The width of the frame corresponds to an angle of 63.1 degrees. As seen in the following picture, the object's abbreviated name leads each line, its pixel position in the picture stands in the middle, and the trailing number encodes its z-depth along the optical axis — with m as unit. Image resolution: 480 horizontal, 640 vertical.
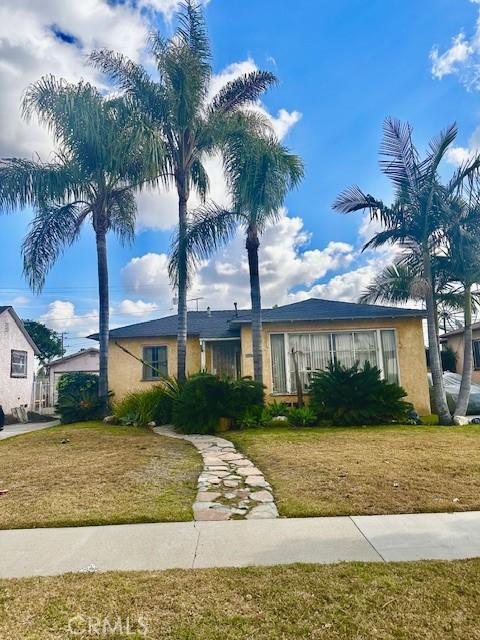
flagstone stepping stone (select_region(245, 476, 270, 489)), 5.38
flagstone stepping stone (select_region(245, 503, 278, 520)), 4.16
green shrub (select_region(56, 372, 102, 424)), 13.66
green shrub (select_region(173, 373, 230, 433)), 10.52
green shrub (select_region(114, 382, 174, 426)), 12.14
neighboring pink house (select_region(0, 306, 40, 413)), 16.66
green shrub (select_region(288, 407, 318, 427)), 11.07
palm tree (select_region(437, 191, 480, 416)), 11.76
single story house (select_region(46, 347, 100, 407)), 27.65
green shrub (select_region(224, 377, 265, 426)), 10.87
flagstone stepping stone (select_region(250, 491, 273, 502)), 4.75
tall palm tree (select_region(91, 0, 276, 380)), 12.21
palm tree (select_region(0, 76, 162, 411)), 11.96
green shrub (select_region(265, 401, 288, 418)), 11.61
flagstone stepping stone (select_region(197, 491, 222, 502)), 4.81
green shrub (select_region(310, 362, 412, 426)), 10.99
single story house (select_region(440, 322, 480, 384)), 20.39
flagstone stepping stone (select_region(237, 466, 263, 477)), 6.01
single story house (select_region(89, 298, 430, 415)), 13.17
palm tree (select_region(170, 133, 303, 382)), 11.34
